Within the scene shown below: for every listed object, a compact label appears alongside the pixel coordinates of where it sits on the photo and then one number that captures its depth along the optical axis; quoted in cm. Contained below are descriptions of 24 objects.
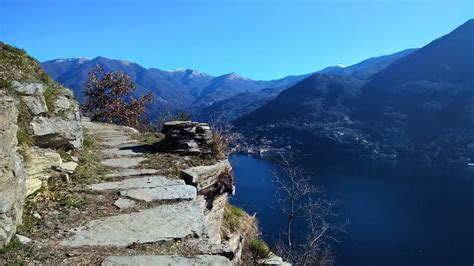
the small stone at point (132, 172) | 720
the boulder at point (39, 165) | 554
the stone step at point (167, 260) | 418
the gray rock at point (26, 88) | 625
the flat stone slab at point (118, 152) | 902
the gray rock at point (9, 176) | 410
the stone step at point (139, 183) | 647
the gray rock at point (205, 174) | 727
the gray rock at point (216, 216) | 834
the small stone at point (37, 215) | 493
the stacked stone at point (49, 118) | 632
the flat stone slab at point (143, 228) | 469
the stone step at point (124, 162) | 801
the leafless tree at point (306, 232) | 2174
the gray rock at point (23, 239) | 419
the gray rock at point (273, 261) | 1209
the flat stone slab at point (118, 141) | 1083
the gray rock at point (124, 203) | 574
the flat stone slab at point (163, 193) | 616
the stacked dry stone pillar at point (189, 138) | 890
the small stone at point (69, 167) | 651
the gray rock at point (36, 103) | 634
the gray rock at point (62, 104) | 739
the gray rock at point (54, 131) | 634
